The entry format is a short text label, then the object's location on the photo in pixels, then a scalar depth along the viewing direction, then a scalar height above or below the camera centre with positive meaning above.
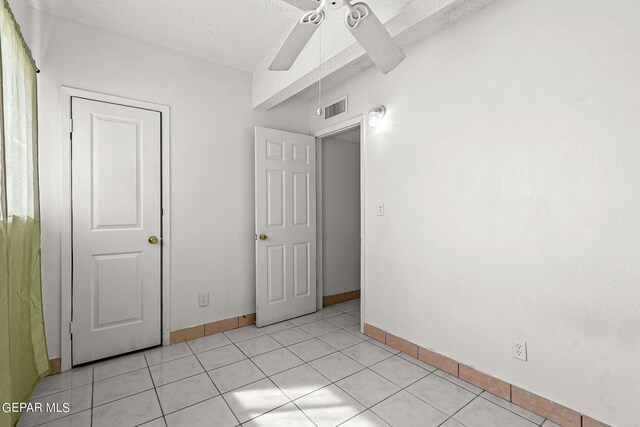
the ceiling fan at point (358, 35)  1.40 +0.89
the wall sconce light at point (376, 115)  2.69 +0.88
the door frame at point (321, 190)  2.93 +0.29
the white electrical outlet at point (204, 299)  2.94 -0.78
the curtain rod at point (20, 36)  1.53 +1.04
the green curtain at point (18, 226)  1.36 -0.04
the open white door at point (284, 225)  3.18 -0.10
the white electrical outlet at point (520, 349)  1.83 -0.80
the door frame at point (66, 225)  2.30 -0.05
